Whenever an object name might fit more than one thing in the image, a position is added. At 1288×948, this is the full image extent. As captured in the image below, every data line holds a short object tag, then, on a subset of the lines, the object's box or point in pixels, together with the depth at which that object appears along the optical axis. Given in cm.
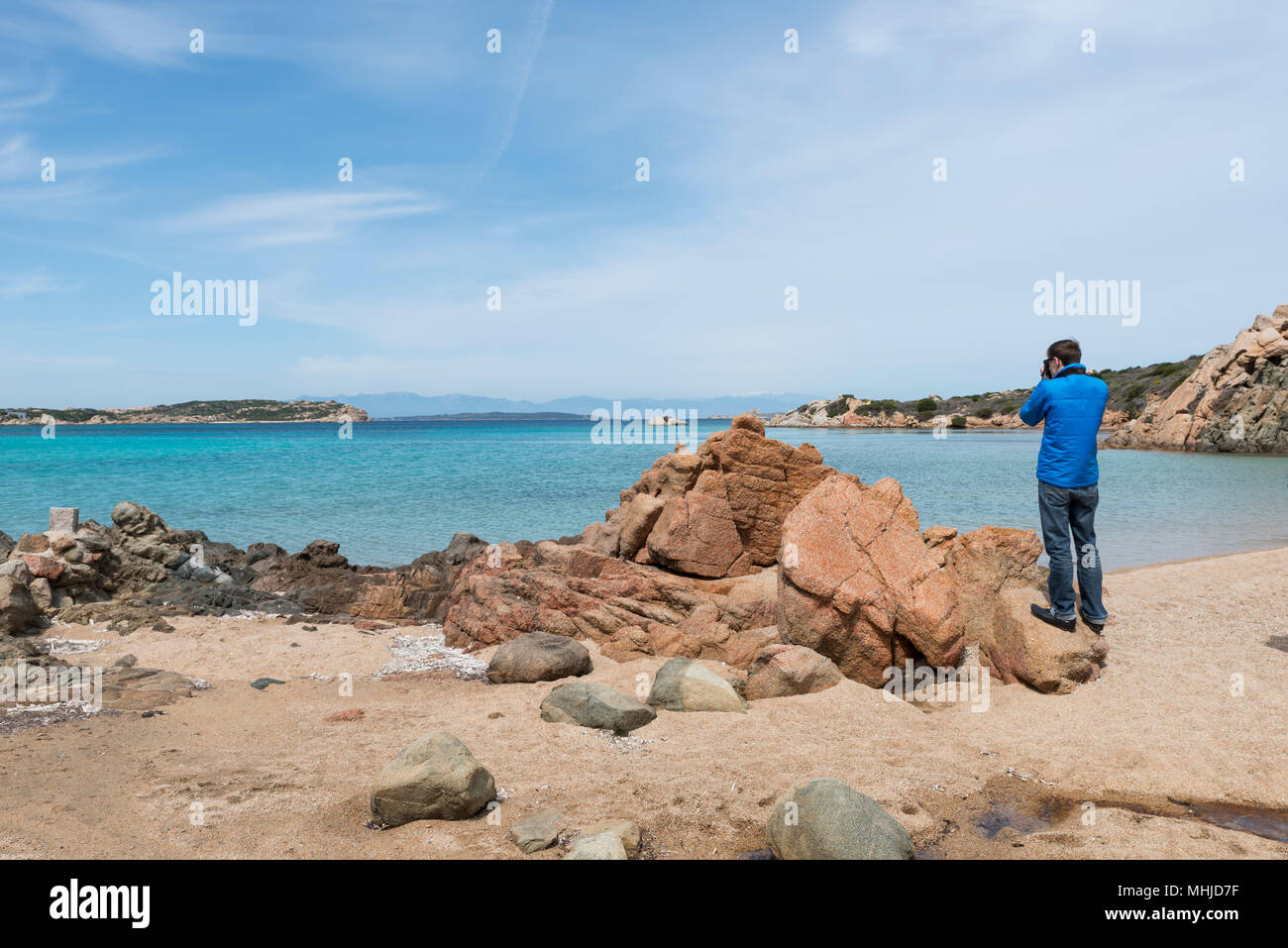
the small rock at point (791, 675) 771
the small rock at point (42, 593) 1160
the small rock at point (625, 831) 480
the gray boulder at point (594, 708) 696
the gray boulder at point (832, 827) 461
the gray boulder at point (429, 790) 516
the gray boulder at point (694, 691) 740
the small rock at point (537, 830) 478
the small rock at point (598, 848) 462
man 774
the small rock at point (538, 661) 890
